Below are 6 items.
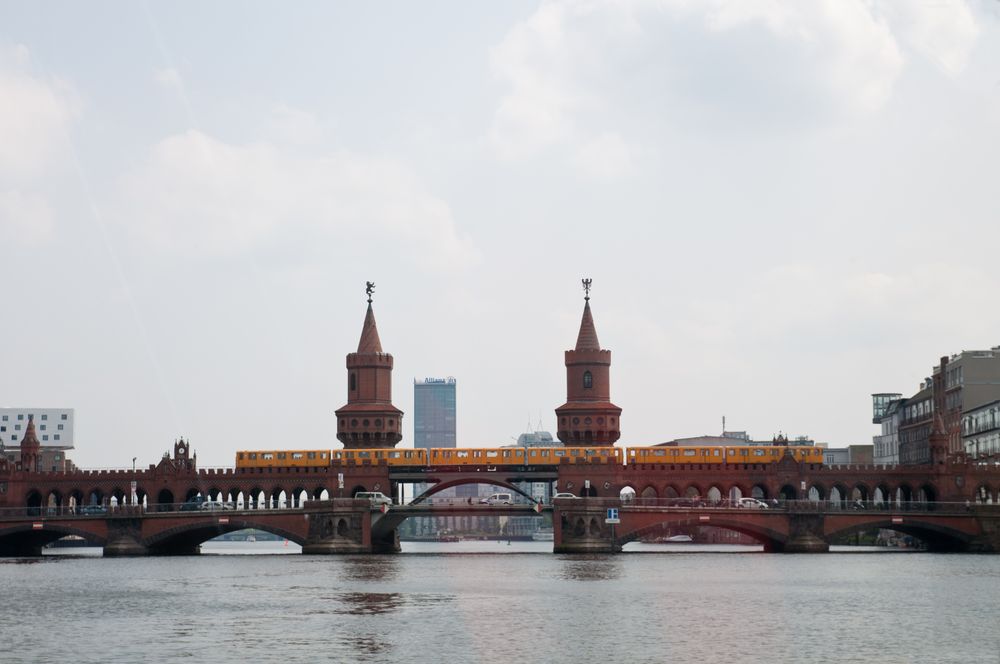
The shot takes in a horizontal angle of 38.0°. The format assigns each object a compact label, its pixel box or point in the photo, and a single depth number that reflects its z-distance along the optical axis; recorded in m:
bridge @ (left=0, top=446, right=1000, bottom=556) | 140.75
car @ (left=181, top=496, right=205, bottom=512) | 148.73
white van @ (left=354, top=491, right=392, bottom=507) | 147.38
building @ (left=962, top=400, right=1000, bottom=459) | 165.50
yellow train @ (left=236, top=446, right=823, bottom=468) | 158.50
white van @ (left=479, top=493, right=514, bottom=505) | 161.25
